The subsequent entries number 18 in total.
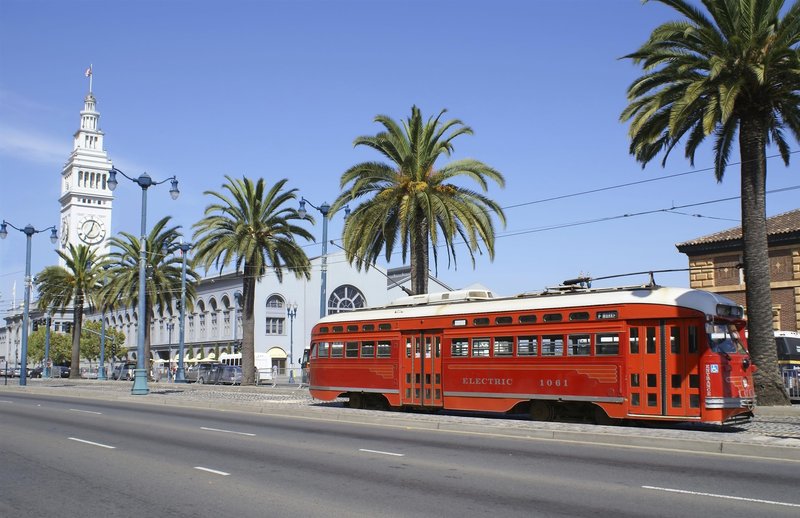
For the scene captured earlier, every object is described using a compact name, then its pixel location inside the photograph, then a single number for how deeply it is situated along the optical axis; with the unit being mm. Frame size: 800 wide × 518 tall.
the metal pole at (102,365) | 75312
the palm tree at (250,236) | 45625
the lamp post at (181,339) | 57250
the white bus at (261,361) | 71938
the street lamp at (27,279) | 51875
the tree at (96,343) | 103562
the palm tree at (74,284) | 66938
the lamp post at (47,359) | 83688
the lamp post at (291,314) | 80375
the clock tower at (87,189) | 173000
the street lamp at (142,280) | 34844
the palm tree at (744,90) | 22859
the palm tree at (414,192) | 32406
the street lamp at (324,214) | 43031
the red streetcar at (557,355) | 18453
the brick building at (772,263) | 43594
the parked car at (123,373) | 78250
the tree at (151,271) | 59656
